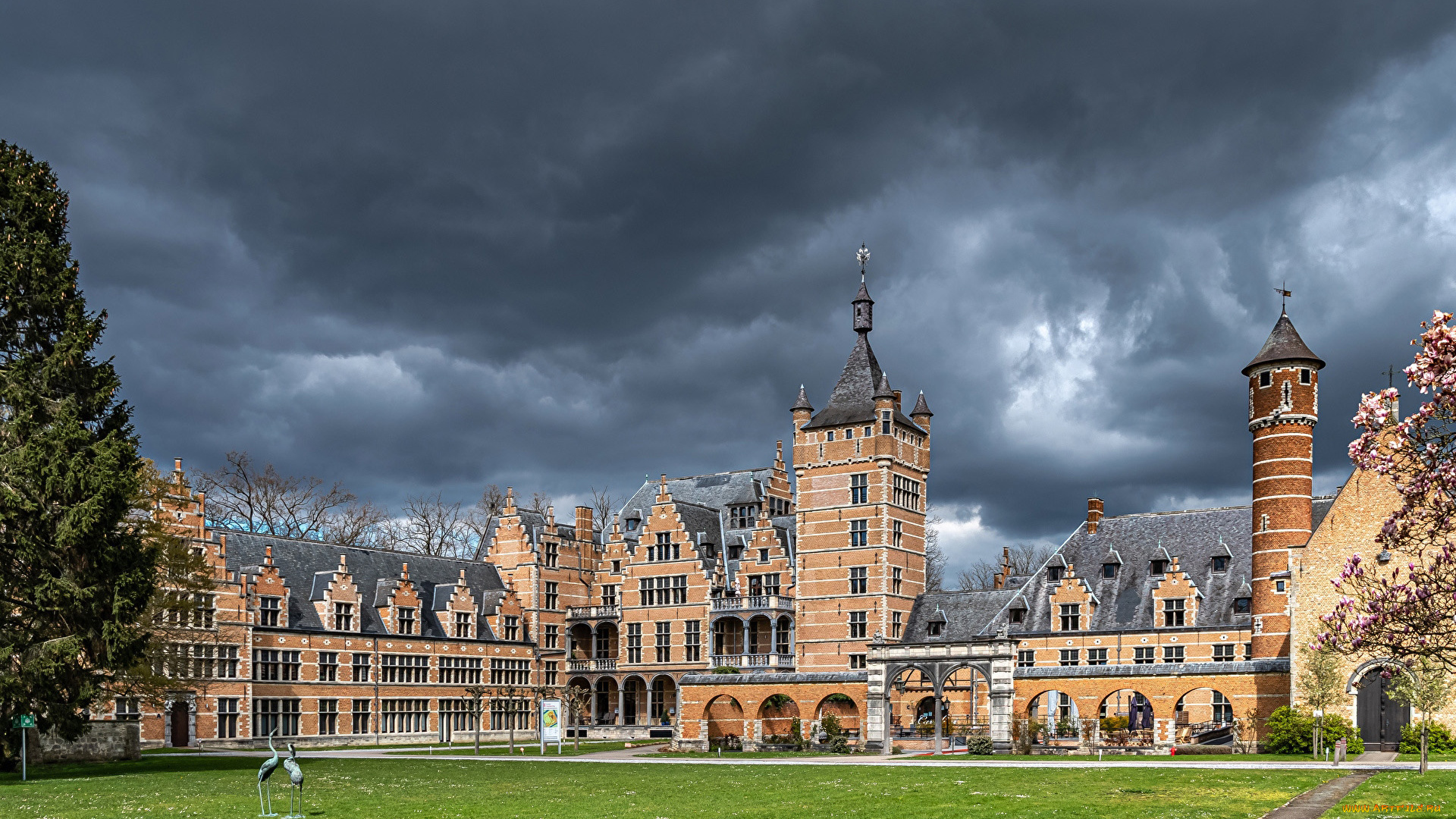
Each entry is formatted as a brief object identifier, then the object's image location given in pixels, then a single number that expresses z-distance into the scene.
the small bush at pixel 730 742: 45.78
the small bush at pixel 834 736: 43.09
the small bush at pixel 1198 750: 39.05
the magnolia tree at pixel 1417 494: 10.27
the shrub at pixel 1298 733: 37.97
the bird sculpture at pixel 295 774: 19.81
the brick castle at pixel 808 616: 43.25
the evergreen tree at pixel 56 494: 29.05
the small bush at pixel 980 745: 40.72
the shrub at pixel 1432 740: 37.12
